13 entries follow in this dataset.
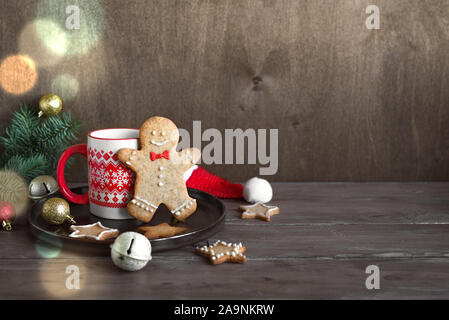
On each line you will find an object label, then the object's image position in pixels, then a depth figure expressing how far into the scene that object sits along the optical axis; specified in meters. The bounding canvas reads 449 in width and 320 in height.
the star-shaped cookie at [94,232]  0.67
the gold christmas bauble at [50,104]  0.95
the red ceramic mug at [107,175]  0.74
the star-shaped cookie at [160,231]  0.67
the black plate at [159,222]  0.64
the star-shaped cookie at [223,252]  0.62
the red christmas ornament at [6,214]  0.73
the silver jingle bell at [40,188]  0.85
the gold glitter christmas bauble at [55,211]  0.72
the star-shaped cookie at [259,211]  0.80
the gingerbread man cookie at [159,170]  0.74
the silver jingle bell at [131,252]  0.58
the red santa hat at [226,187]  0.89
